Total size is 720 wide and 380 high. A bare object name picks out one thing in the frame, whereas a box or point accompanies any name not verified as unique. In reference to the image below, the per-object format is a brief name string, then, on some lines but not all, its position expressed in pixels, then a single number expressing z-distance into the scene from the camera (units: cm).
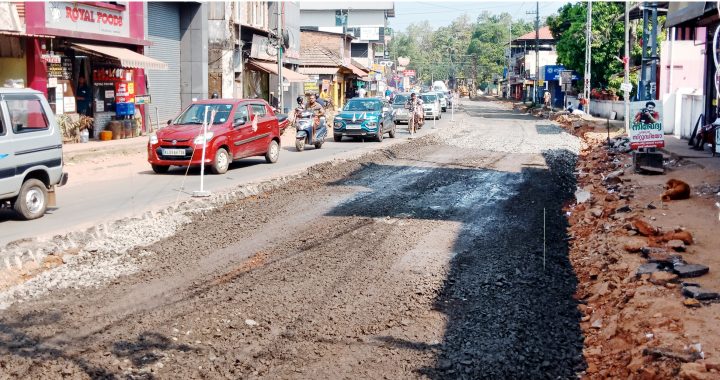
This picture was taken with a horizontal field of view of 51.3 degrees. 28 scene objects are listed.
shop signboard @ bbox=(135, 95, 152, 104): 2703
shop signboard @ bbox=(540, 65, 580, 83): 7588
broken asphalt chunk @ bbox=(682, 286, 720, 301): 673
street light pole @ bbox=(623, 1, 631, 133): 2945
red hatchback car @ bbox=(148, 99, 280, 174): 1688
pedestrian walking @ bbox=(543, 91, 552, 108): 6384
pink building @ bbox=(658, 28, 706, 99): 3189
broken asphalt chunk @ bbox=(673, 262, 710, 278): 756
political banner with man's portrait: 1633
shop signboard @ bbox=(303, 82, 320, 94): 5134
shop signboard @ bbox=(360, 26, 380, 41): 9462
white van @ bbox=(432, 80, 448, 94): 9919
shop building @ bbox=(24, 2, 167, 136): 2138
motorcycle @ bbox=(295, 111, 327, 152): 2397
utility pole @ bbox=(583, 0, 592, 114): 4400
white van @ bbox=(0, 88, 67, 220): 1070
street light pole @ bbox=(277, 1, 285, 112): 3441
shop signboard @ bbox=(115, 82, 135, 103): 2598
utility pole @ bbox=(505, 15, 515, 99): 11453
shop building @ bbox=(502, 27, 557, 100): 9075
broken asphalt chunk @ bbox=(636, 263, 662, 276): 773
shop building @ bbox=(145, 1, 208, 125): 3141
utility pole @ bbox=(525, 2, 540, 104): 7400
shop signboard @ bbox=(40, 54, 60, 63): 2153
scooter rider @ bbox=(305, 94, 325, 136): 2430
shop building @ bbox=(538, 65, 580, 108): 7625
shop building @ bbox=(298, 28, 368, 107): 5800
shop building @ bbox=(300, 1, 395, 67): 8806
